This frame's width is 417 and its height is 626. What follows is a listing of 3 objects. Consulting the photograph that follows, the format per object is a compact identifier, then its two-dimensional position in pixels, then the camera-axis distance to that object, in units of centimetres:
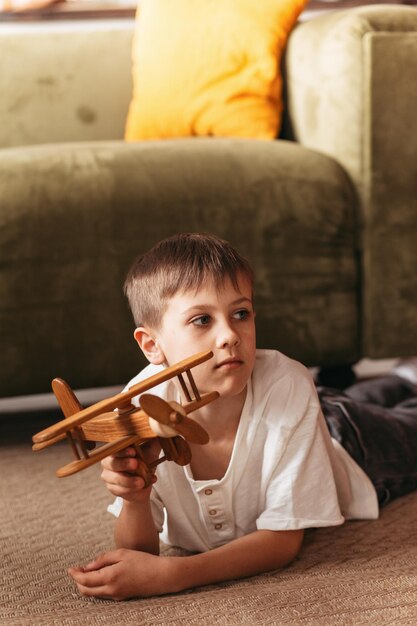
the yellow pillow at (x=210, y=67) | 256
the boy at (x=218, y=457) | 166
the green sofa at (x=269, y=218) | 217
